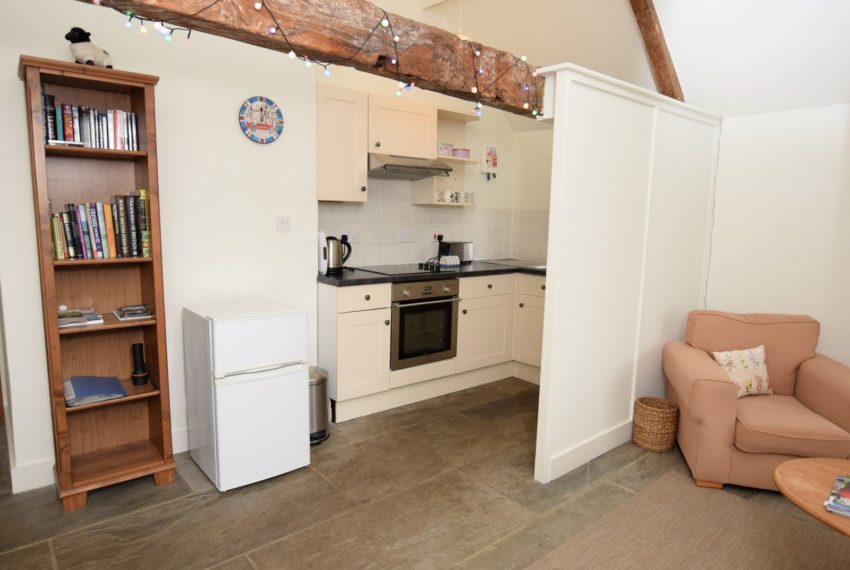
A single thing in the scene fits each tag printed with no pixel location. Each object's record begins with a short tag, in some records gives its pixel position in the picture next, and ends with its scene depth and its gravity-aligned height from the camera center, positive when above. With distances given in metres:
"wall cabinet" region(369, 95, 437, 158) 3.68 +0.67
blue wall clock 2.96 +0.55
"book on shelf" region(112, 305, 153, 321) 2.54 -0.49
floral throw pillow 2.93 -0.80
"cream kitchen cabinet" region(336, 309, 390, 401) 3.36 -0.88
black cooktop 3.74 -0.37
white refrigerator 2.49 -0.86
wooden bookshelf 2.24 -0.42
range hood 3.66 +0.37
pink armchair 2.54 -0.93
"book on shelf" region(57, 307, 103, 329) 2.38 -0.49
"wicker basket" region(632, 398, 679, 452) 3.10 -1.19
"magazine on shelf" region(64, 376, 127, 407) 2.40 -0.84
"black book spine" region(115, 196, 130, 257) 2.43 -0.07
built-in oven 3.59 -0.73
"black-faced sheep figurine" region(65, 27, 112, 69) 2.28 +0.72
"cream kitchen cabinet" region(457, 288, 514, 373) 4.03 -0.87
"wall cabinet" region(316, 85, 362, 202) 3.43 +0.49
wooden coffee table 1.66 -0.90
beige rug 2.14 -1.36
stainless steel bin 3.09 -1.12
